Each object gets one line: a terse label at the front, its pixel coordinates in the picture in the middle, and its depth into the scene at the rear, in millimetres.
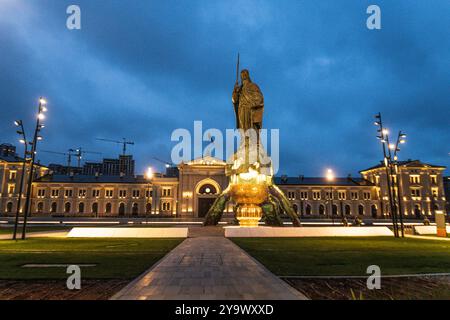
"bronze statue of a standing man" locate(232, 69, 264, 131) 22828
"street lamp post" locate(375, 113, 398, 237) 21277
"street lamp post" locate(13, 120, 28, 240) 18169
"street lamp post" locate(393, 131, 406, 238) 20828
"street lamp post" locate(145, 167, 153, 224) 70956
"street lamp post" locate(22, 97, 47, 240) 18398
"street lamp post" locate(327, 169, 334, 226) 72500
